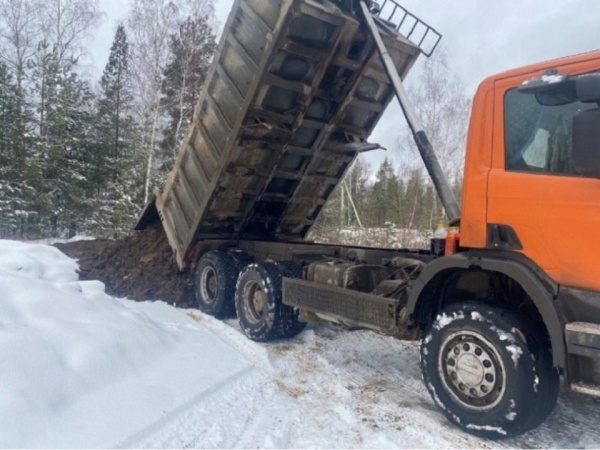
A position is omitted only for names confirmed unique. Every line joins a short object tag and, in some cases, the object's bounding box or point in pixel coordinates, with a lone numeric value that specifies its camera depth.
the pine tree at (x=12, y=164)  17.66
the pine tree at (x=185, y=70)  20.45
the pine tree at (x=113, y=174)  19.19
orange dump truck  3.06
